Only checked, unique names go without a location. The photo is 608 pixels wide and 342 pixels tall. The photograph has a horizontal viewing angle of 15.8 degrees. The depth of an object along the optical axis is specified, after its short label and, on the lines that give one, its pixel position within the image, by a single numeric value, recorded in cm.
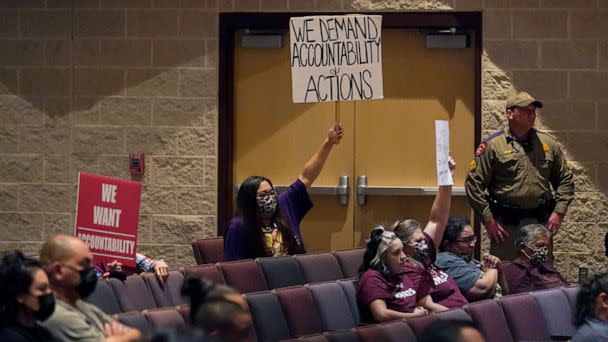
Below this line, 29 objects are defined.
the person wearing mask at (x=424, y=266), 1318
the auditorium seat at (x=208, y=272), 1302
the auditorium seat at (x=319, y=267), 1409
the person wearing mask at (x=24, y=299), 825
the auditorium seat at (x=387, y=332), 998
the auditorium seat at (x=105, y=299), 1172
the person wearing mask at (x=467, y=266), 1395
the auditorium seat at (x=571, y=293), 1306
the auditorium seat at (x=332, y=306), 1224
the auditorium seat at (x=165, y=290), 1268
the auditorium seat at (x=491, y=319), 1164
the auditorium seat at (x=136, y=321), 1011
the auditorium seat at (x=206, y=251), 1592
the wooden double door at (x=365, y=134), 1791
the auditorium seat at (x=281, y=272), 1353
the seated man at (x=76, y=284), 876
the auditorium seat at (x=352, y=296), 1258
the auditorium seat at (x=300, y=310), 1181
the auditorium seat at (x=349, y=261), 1478
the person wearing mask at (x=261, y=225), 1419
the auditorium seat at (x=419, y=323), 1048
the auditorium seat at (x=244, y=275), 1324
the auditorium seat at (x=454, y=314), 1099
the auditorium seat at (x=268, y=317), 1140
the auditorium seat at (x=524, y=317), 1222
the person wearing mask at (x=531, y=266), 1441
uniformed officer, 1604
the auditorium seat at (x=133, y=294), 1212
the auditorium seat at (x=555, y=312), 1269
